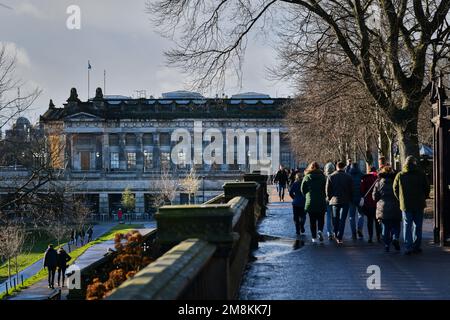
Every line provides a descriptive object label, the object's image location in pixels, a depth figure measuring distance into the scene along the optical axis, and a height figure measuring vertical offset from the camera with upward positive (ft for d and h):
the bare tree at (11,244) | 147.23 -16.44
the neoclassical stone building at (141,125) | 374.02 +21.01
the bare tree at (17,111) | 91.61 +7.26
